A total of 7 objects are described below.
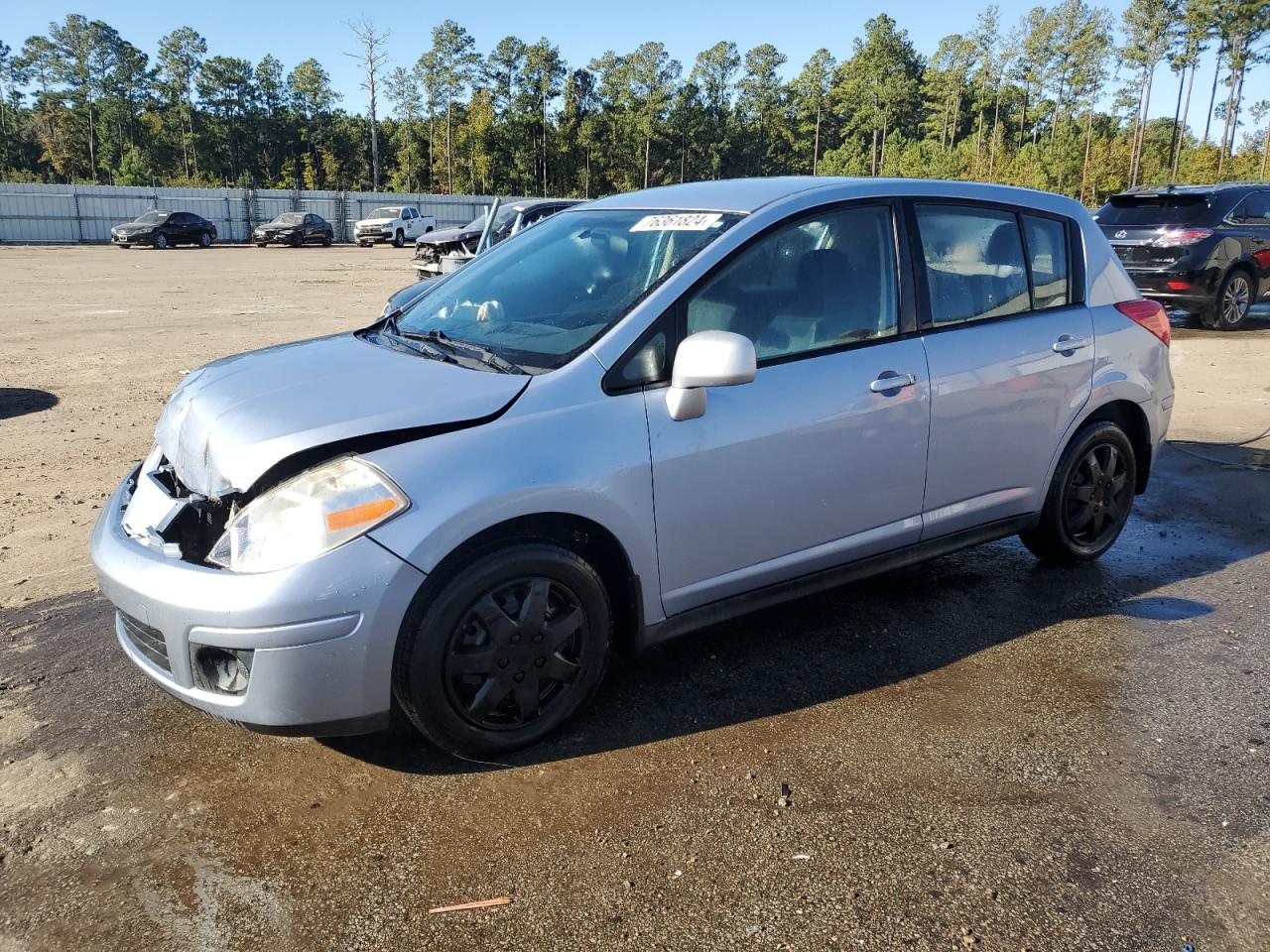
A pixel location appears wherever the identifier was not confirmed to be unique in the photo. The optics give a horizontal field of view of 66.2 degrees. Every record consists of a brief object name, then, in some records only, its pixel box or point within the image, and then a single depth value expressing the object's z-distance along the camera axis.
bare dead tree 73.06
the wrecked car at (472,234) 15.27
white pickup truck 41.38
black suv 12.63
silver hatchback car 2.71
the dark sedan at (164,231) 36.56
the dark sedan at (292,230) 40.22
